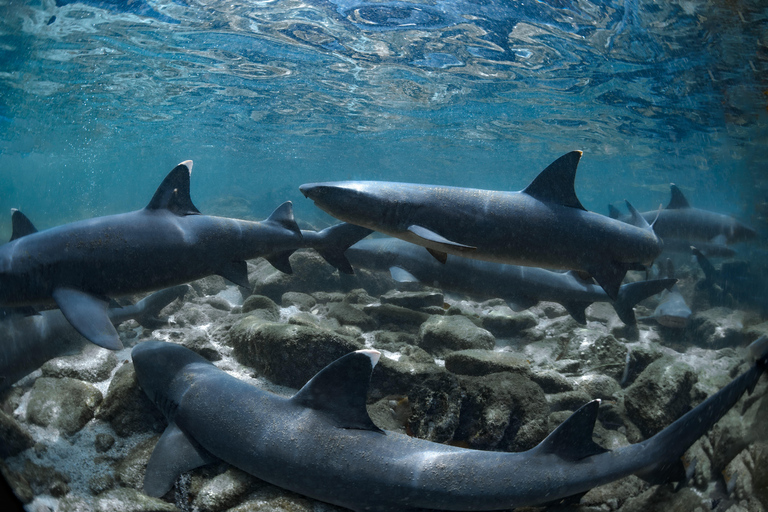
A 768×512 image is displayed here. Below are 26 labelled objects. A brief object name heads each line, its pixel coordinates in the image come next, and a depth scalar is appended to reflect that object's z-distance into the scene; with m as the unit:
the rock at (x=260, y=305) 6.19
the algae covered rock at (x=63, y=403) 3.70
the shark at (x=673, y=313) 7.69
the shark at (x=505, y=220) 4.23
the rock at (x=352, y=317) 6.20
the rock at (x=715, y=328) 7.01
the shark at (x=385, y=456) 2.76
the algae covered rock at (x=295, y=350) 4.27
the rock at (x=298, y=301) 7.13
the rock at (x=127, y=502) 2.57
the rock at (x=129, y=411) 3.86
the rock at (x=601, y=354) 5.36
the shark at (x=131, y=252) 3.96
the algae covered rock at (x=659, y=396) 3.98
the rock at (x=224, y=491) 2.91
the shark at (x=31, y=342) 4.27
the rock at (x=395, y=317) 6.53
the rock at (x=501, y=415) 3.57
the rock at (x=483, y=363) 4.47
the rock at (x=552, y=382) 4.62
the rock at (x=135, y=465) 3.25
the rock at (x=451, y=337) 5.48
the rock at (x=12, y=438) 2.66
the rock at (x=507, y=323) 6.96
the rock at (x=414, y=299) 7.07
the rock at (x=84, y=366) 4.46
